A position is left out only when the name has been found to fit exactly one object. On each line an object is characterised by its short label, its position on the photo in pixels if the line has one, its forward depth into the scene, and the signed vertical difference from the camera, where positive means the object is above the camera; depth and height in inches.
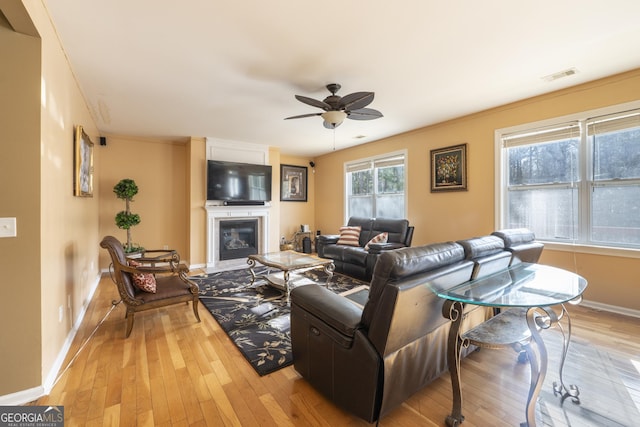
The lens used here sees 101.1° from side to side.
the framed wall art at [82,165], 105.3 +21.6
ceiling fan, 106.9 +46.9
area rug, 88.9 -45.4
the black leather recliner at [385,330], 54.4 -27.0
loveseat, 167.9 -21.8
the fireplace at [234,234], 213.0 -17.9
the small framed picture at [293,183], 275.7 +32.4
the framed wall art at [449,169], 166.9 +29.8
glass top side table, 55.1 -22.8
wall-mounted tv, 209.5 +26.5
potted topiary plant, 179.0 +1.8
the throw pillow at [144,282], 104.9 -27.4
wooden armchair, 98.4 -30.8
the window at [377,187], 211.9 +23.3
